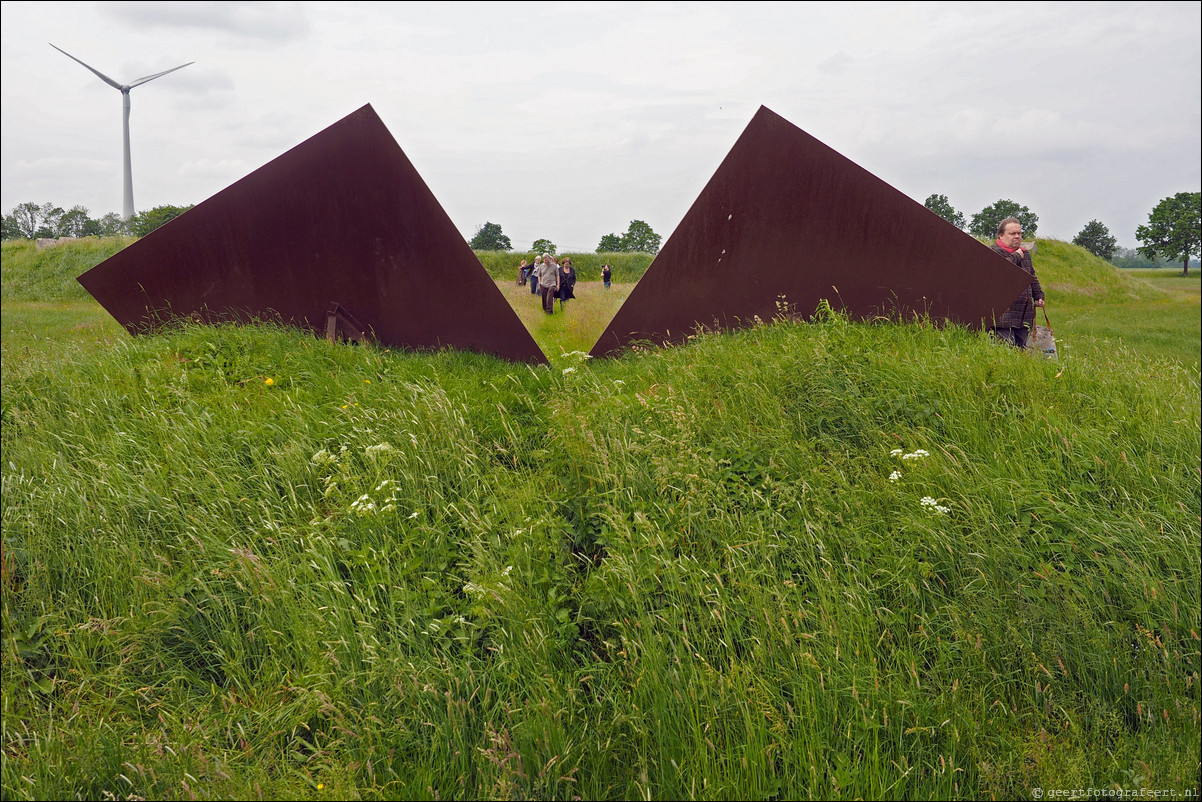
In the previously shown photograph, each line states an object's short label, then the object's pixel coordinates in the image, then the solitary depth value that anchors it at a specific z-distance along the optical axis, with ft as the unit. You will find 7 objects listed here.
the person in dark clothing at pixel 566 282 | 45.65
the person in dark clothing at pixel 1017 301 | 18.29
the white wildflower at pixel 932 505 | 9.15
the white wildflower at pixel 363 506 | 9.92
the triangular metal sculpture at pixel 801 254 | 16.99
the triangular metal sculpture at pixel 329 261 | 17.53
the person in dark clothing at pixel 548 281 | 40.55
